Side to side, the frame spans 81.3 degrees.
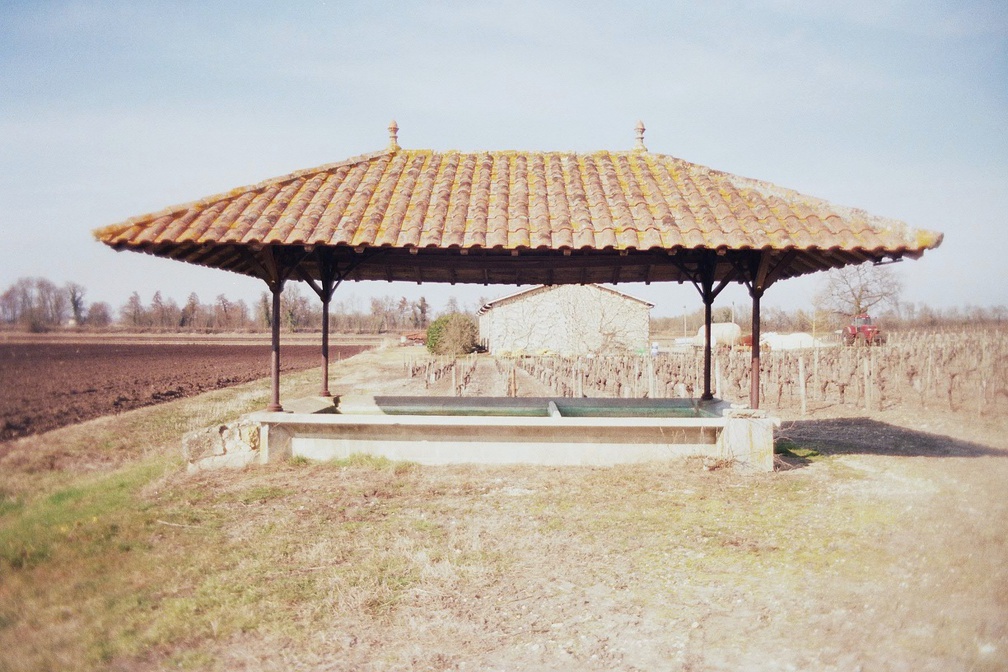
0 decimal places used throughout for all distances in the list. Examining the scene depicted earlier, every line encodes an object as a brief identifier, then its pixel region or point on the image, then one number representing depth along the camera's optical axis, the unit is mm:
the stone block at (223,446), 7237
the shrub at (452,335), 36469
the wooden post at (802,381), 14350
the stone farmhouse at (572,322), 34438
